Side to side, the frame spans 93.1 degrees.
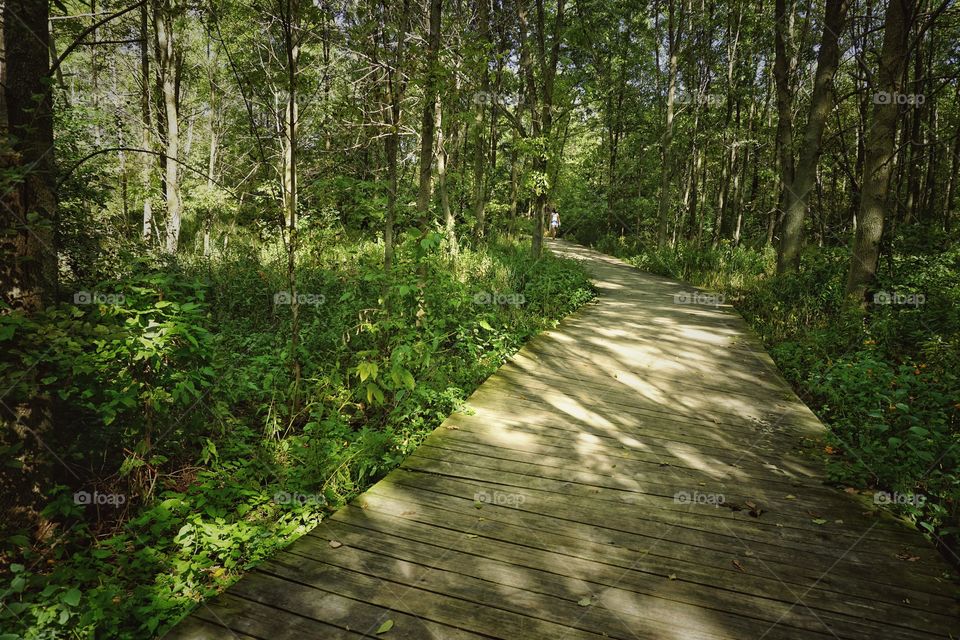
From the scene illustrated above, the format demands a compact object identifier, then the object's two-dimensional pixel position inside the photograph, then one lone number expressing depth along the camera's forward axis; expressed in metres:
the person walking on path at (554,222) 25.86
